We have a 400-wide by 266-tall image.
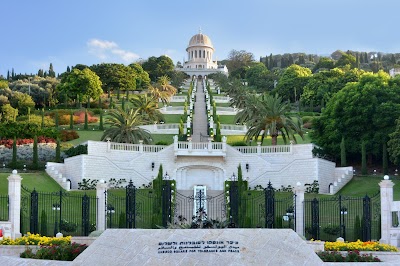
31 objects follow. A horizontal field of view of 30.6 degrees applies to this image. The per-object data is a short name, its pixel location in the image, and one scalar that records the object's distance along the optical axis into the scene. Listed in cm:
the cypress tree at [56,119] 7382
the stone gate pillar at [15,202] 3397
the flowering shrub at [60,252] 2805
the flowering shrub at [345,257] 2802
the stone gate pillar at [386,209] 3416
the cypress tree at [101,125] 7269
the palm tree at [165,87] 10275
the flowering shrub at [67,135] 6606
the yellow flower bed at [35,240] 3002
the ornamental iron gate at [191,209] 4435
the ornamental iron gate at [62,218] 3466
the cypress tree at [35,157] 5456
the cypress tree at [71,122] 7300
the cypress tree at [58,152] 5494
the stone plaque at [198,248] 2553
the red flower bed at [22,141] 5954
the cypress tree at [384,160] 5331
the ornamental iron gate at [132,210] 3456
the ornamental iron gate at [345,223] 3478
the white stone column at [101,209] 3497
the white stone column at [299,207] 3600
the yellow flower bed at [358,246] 2948
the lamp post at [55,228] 3509
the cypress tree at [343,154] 5441
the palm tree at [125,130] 5709
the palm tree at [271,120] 5612
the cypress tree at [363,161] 5356
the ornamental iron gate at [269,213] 3538
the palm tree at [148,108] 7072
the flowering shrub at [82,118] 7888
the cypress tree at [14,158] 5465
